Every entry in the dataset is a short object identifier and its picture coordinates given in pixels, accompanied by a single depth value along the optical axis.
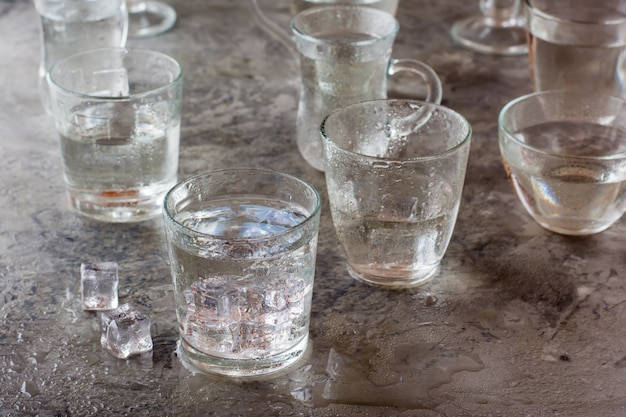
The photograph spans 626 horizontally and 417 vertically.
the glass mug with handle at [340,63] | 0.98
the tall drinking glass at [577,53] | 1.07
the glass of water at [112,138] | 0.94
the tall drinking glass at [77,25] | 1.07
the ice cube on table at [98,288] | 0.86
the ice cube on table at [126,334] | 0.82
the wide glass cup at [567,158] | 0.92
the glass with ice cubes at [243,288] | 0.79
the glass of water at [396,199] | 0.86
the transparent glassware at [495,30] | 1.24
